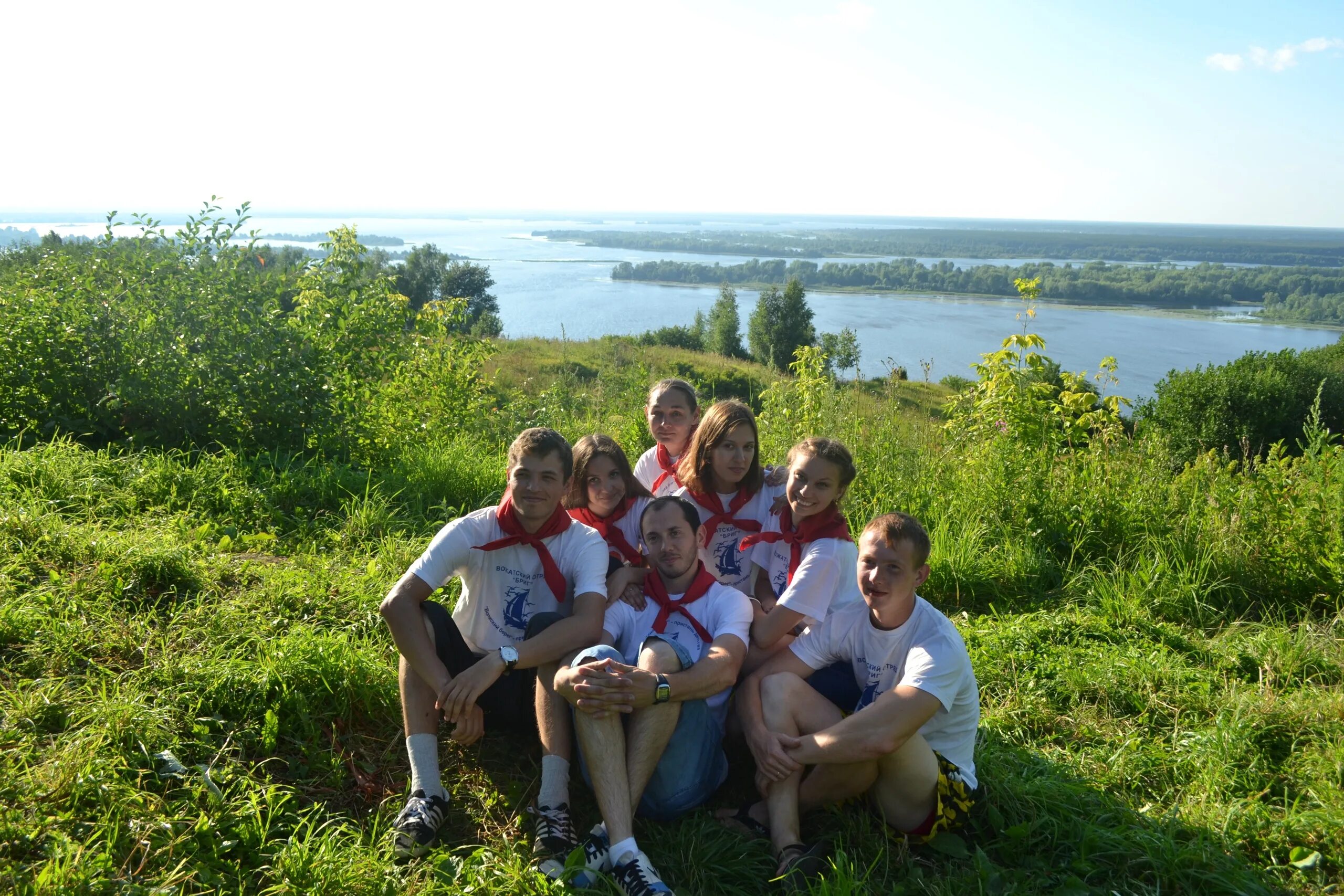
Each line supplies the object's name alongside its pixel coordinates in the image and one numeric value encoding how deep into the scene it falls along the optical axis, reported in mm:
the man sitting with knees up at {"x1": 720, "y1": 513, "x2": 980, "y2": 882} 2457
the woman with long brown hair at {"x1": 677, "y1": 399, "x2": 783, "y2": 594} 3463
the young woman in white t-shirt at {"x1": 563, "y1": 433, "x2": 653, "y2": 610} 3422
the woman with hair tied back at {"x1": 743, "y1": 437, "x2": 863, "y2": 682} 2924
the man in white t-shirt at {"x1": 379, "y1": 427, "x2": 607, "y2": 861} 2670
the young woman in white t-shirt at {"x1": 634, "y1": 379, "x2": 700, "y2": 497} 3824
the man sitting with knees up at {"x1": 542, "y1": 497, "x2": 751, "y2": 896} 2506
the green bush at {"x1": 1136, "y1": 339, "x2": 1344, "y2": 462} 17812
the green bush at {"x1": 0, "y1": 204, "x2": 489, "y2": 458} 5820
